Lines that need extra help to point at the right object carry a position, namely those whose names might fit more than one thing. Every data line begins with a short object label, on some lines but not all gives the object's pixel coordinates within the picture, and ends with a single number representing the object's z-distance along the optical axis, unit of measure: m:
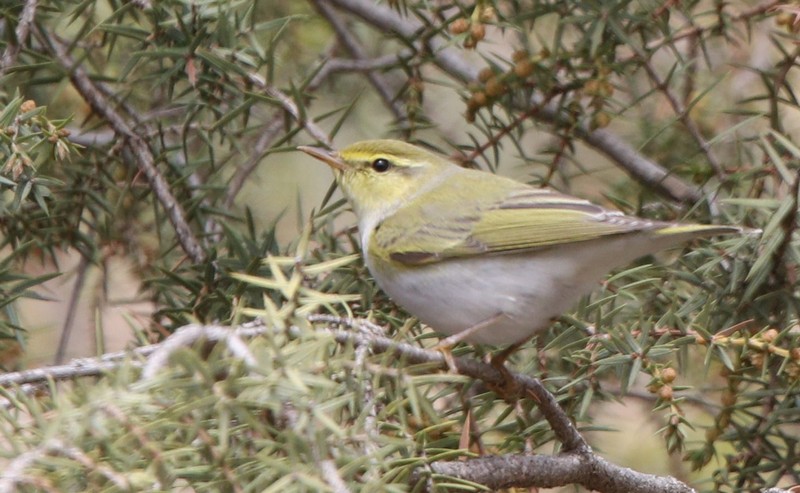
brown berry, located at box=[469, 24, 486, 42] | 4.96
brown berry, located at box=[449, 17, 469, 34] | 5.18
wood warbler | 4.91
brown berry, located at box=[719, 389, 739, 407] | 4.51
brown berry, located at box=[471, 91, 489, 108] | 5.61
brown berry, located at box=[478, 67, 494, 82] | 5.66
